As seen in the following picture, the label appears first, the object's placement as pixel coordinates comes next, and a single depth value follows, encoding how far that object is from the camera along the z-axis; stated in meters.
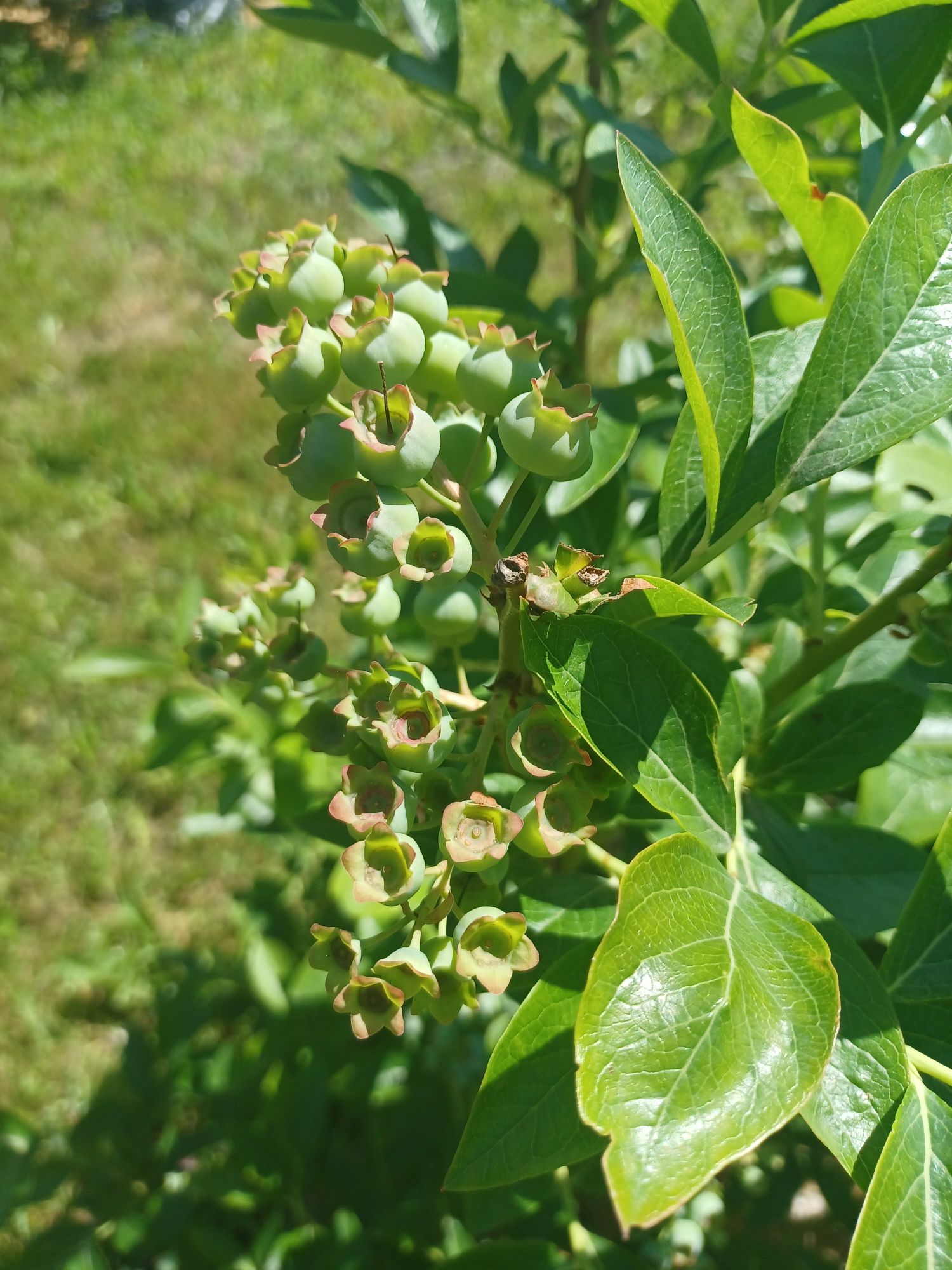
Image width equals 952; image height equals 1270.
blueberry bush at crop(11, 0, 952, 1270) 0.12
